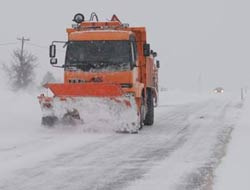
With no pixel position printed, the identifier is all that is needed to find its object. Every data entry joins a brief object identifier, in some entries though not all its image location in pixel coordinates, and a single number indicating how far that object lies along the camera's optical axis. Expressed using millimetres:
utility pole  69194
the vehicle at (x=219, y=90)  80925
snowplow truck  13891
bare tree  68750
